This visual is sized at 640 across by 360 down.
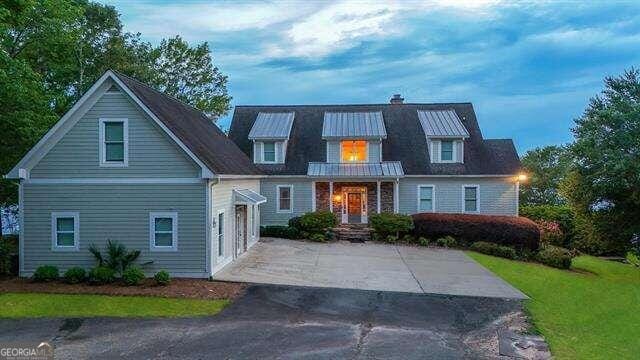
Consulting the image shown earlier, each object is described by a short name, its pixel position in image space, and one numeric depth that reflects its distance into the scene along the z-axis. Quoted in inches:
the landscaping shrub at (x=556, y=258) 794.8
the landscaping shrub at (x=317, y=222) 951.6
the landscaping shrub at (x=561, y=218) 1035.3
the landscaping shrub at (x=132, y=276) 526.3
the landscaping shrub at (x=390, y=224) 933.2
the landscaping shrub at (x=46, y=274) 539.2
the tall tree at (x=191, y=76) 1344.7
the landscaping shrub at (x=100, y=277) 528.7
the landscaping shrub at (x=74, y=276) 532.4
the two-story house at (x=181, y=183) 569.6
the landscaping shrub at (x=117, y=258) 556.7
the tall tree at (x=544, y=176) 1512.1
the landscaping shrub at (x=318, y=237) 934.0
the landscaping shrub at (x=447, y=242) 899.4
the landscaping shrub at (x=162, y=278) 526.3
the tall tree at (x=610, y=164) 741.3
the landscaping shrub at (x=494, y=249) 840.3
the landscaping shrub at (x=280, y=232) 969.5
